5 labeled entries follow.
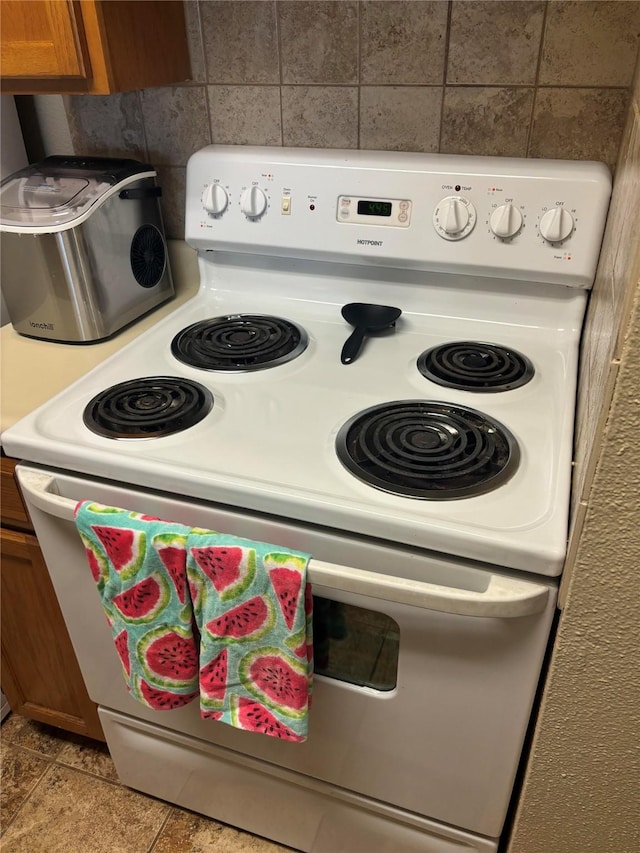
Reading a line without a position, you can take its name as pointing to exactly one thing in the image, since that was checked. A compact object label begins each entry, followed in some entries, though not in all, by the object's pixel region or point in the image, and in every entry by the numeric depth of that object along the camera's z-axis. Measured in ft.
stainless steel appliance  3.68
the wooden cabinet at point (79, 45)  3.22
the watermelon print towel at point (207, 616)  2.57
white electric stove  2.48
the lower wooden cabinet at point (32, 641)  3.59
